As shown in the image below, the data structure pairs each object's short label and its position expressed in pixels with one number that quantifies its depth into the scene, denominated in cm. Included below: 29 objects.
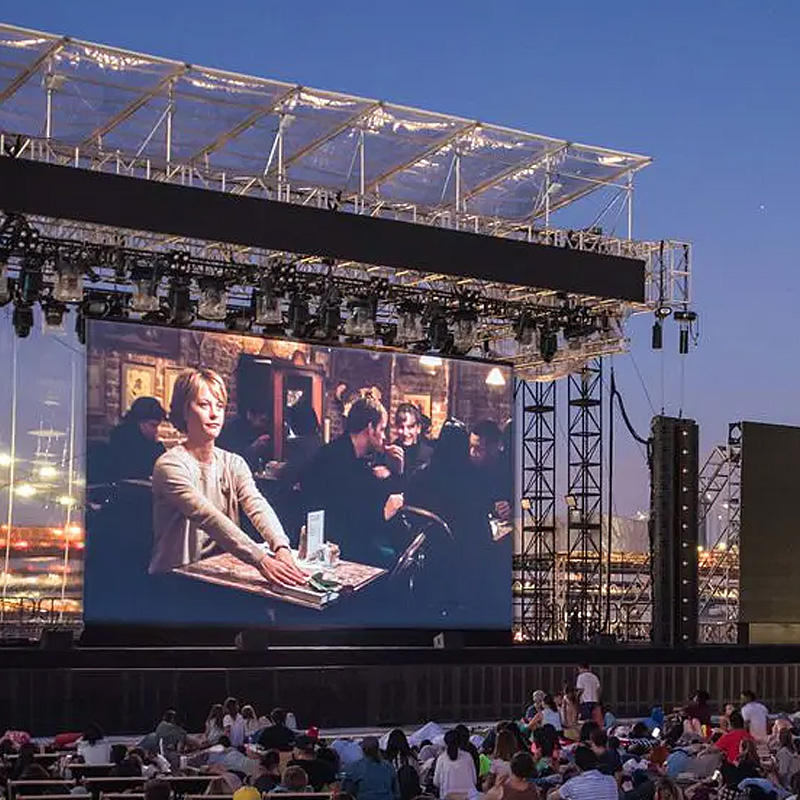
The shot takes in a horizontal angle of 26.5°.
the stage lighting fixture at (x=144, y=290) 2388
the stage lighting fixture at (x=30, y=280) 2331
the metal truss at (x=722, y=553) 2888
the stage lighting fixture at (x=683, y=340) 2698
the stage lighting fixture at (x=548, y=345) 2747
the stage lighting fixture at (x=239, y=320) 2572
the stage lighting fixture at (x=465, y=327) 2681
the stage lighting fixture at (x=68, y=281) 2323
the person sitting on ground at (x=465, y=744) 1180
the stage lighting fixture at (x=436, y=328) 2695
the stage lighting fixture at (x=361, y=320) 2562
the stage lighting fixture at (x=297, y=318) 2539
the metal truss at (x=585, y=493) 2914
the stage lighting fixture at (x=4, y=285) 2325
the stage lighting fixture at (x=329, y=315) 2553
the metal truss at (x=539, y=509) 3010
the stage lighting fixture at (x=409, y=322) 2677
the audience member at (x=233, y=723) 1591
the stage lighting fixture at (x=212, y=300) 2450
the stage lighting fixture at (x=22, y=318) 2442
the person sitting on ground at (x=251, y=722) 1641
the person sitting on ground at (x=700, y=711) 1692
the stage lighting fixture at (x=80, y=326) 2457
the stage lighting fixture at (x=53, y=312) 2450
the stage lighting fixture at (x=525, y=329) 2738
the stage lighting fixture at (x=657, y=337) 2697
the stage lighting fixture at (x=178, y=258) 2408
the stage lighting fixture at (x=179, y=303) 2430
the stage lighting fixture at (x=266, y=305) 2481
